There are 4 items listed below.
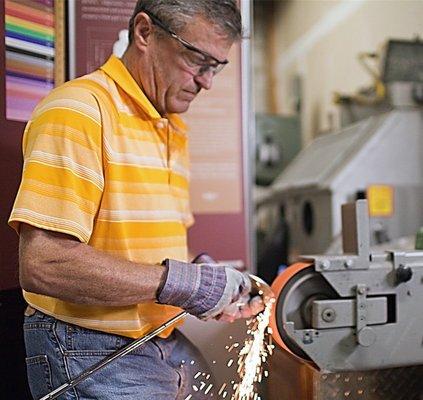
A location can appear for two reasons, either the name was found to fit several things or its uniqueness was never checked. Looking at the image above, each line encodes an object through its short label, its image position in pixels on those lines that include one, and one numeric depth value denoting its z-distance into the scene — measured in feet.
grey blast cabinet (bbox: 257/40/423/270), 8.30
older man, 3.48
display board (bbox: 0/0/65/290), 4.46
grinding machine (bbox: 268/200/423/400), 4.28
